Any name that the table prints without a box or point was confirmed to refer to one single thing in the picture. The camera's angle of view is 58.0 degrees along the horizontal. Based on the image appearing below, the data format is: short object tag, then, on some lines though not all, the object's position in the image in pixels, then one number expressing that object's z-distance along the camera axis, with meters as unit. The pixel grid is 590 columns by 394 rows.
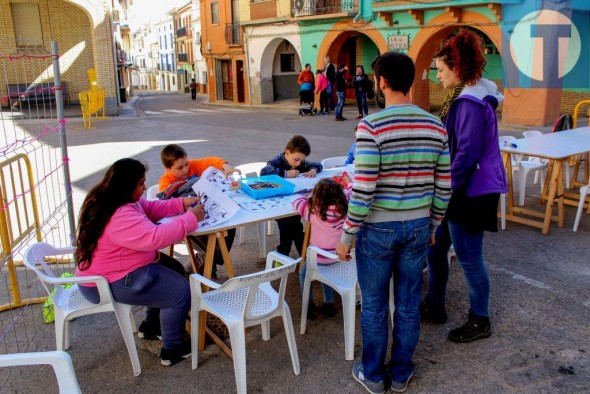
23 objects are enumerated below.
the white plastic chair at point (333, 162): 5.36
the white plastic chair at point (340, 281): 3.20
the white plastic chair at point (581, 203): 5.17
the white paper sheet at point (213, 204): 3.27
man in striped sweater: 2.39
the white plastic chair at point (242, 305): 2.74
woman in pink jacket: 2.82
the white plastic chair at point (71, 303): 2.92
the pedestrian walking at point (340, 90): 15.66
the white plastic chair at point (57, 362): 2.03
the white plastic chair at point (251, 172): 5.24
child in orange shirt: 4.05
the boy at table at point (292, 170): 4.32
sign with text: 16.11
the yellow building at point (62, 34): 19.50
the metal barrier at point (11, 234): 3.78
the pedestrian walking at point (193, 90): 32.62
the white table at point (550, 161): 5.27
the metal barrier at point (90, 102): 15.02
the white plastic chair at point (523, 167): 6.14
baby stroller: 17.75
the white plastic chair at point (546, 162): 6.43
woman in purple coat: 2.98
